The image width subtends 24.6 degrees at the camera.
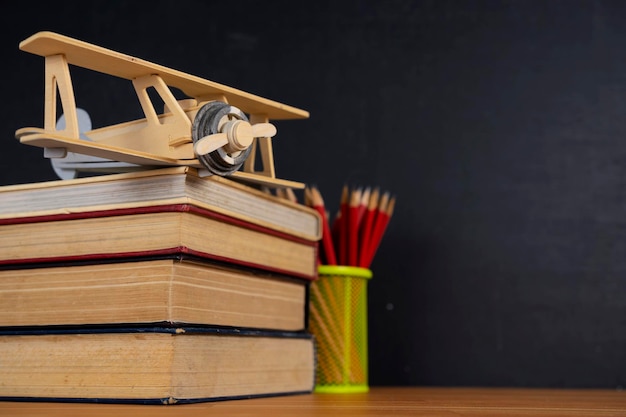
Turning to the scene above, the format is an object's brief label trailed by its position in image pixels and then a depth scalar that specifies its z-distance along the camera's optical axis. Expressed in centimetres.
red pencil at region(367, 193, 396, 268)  106
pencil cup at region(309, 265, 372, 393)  102
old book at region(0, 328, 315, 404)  83
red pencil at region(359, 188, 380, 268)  105
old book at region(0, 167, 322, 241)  85
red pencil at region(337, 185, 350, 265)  105
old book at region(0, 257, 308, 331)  84
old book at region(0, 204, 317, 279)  84
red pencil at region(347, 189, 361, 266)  104
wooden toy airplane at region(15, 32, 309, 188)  82
